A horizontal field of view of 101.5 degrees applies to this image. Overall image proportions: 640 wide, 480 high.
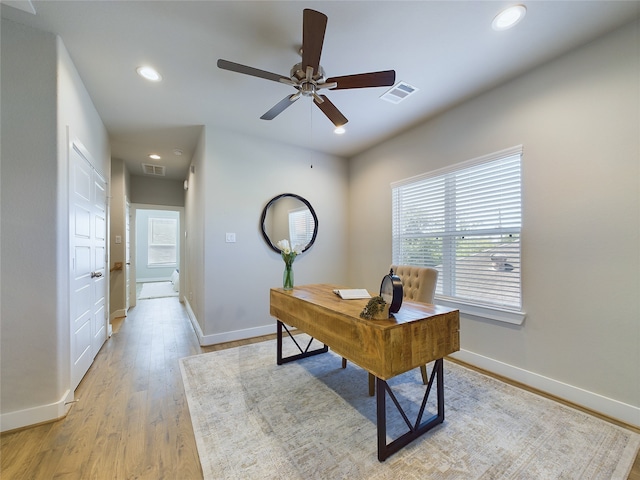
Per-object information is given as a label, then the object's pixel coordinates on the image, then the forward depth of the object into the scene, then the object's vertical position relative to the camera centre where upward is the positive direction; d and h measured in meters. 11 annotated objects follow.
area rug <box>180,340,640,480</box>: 1.36 -1.19
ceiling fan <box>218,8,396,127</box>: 1.49 +1.12
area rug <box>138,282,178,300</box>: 6.28 -1.29
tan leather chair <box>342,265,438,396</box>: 2.21 -0.38
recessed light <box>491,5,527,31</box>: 1.61 +1.42
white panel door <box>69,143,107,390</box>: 2.08 -0.17
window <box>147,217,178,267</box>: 8.58 -0.01
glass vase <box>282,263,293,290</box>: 2.46 -0.35
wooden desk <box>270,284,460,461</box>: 1.32 -0.55
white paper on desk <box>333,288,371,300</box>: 1.96 -0.41
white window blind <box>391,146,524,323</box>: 2.32 +0.13
